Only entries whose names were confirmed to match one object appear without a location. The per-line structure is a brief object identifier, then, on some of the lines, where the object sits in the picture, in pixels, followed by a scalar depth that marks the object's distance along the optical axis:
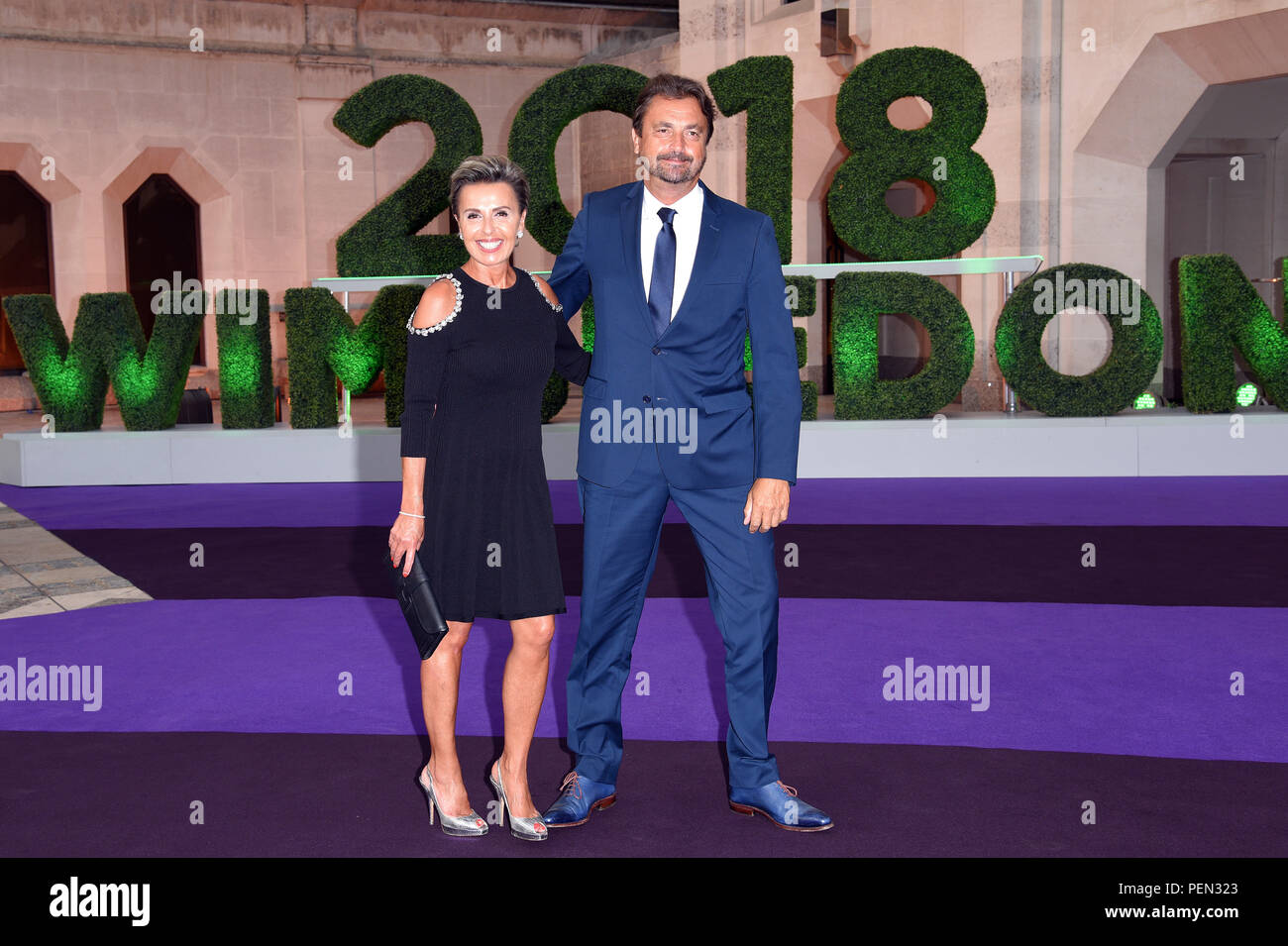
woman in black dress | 3.67
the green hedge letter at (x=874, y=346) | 12.33
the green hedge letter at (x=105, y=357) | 12.39
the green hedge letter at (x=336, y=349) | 12.27
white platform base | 11.87
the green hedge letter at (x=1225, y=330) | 12.01
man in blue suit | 3.84
